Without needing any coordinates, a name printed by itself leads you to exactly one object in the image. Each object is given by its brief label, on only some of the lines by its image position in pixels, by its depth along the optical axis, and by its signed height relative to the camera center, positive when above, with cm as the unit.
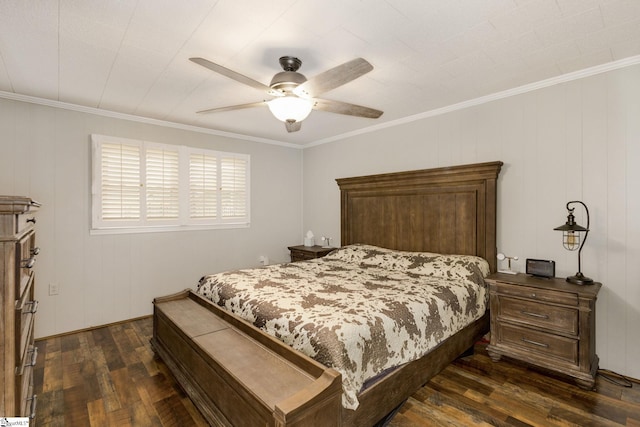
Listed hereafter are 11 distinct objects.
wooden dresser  136 -43
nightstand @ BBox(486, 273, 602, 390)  229 -90
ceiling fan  187 +82
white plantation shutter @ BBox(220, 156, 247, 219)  455 +36
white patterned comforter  172 -66
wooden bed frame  151 -86
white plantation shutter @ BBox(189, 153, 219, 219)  425 +35
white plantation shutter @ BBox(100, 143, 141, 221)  358 +35
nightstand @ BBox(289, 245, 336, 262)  445 -61
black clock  270 -51
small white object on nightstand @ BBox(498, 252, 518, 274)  298 -48
